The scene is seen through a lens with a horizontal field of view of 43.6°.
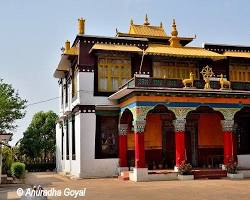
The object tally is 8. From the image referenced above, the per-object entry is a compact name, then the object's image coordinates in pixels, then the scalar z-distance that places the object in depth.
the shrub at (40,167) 28.96
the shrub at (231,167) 16.12
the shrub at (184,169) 15.62
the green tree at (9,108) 28.99
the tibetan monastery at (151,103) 16.28
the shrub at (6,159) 17.78
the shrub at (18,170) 16.04
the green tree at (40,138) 31.69
